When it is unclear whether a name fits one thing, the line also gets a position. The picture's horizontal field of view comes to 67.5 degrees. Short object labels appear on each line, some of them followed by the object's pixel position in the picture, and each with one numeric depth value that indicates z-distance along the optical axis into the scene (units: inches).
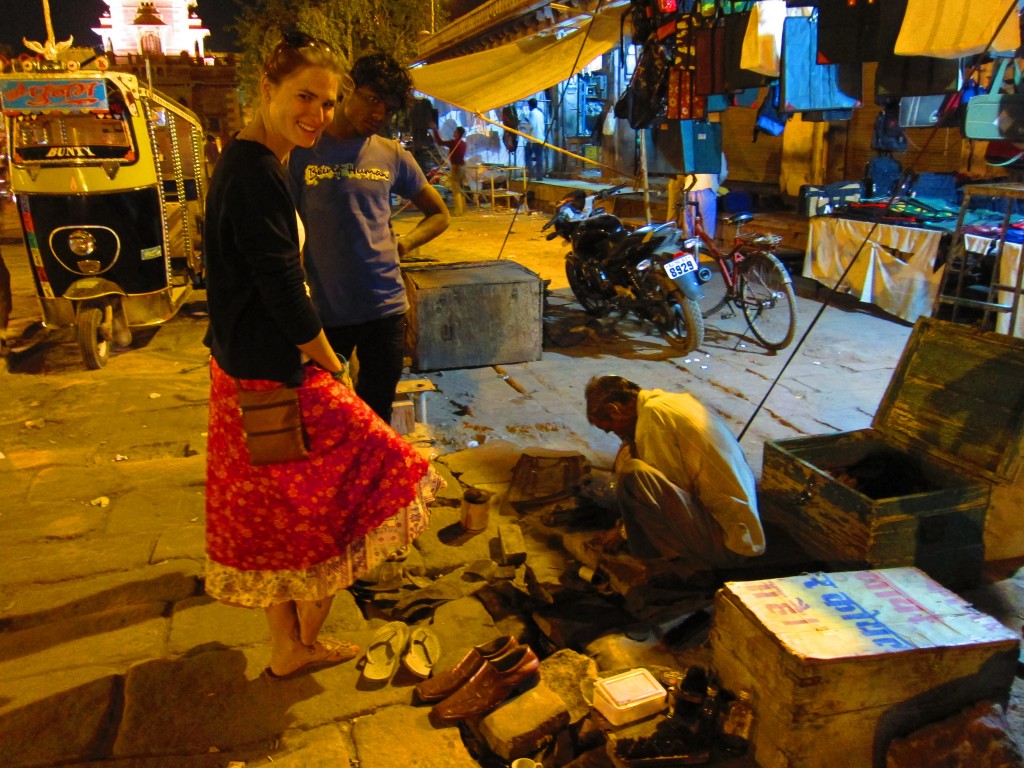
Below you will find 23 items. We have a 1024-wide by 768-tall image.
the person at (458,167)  723.4
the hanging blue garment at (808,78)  206.2
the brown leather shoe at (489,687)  100.3
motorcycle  269.4
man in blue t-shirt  129.9
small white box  95.1
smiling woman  82.8
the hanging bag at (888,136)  390.0
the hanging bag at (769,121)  279.6
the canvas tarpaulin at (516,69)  317.1
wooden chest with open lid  125.0
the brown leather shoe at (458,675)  104.9
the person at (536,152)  780.0
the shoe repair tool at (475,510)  152.5
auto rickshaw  261.0
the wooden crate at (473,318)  249.0
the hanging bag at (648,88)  242.4
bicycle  277.0
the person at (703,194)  366.0
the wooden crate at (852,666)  86.0
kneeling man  125.0
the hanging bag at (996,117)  182.2
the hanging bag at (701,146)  250.8
